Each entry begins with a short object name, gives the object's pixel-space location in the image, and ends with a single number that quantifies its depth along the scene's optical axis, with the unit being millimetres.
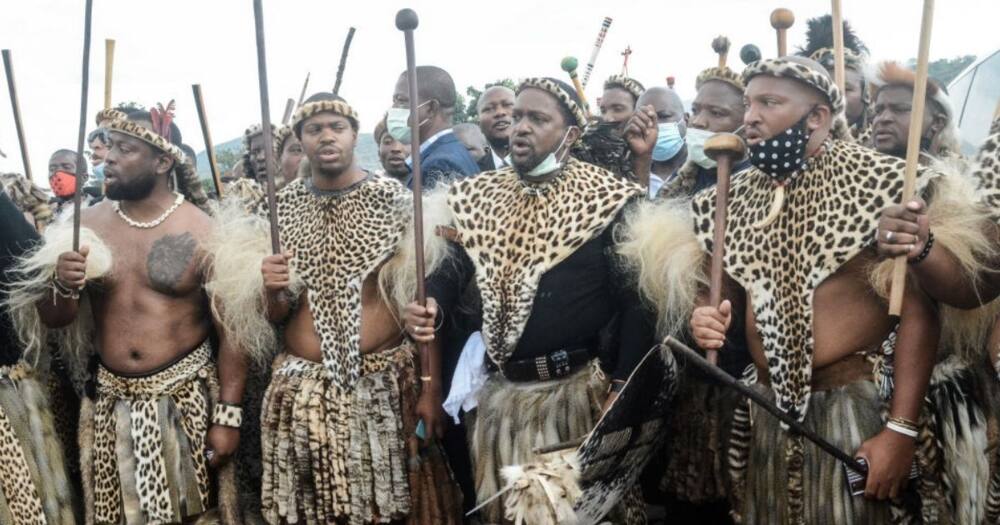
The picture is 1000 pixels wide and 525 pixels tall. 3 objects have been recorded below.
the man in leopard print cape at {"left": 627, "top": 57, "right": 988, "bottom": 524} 3646
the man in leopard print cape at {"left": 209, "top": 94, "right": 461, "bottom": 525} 4867
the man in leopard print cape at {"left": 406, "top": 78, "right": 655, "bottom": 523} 4457
